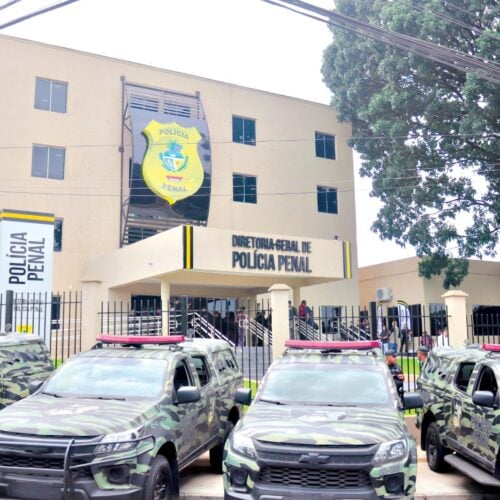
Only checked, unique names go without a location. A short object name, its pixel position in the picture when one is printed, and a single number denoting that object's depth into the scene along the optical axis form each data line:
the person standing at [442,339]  14.18
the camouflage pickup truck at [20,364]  9.47
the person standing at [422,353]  12.69
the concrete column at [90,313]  14.29
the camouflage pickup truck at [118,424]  5.75
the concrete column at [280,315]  13.46
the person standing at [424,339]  17.72
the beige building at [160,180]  24.34
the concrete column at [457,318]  13.40
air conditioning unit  29.33
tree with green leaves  24.61
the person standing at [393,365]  10.61
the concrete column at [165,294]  22.83
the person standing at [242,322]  20.39
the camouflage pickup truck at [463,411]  7.09
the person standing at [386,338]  15.92
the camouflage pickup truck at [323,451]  5.60
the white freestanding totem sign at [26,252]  18.56
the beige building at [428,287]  30.41
